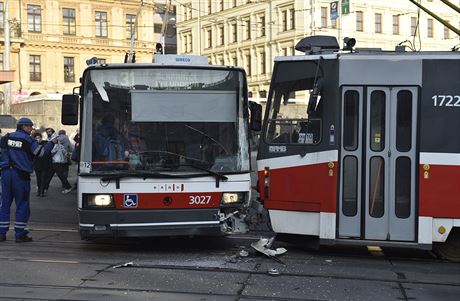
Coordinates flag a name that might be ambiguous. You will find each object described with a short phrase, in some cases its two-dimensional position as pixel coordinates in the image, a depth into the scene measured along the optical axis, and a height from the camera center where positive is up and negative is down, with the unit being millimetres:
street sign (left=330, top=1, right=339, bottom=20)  52500 +10218
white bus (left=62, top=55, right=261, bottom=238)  7766 -377
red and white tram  7633 -405
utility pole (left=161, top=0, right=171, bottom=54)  18297 +3247
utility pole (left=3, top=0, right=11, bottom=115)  36406 +3800
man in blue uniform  8906 -768
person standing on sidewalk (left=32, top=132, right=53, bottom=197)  15141 -1248
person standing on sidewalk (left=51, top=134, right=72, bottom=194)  15570 -1048
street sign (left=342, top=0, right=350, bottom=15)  46194 +9234
